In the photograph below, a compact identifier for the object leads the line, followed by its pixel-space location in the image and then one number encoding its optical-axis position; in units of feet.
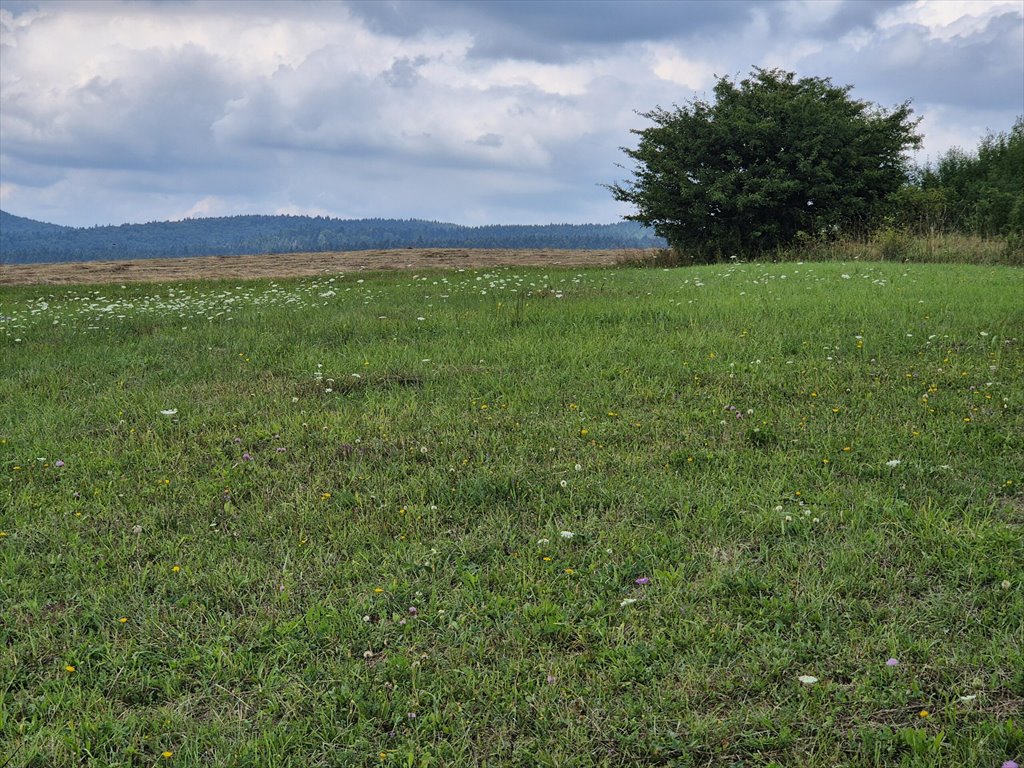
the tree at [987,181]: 161.89
